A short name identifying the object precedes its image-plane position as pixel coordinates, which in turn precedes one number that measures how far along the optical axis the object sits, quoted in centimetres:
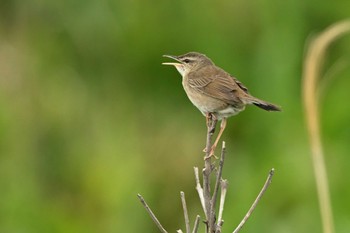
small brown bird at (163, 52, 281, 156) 730
